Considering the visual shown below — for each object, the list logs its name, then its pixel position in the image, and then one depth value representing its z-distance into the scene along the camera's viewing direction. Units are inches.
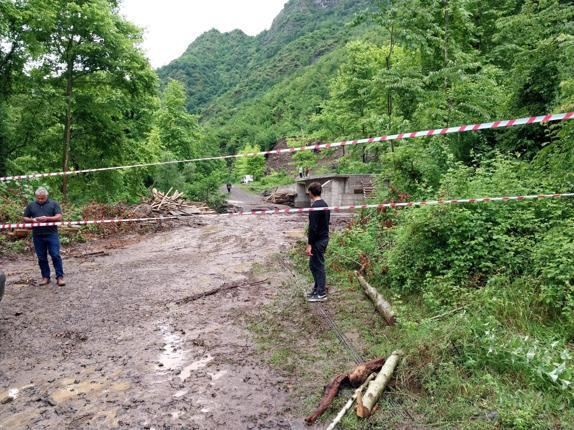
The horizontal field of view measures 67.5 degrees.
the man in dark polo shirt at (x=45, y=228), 307.0
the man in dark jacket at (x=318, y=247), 267.4
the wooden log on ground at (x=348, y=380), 152.0
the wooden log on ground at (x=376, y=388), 143.7
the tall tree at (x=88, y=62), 655.8
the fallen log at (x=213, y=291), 283.4
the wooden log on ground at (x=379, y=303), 218.8
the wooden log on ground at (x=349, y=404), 140.7
